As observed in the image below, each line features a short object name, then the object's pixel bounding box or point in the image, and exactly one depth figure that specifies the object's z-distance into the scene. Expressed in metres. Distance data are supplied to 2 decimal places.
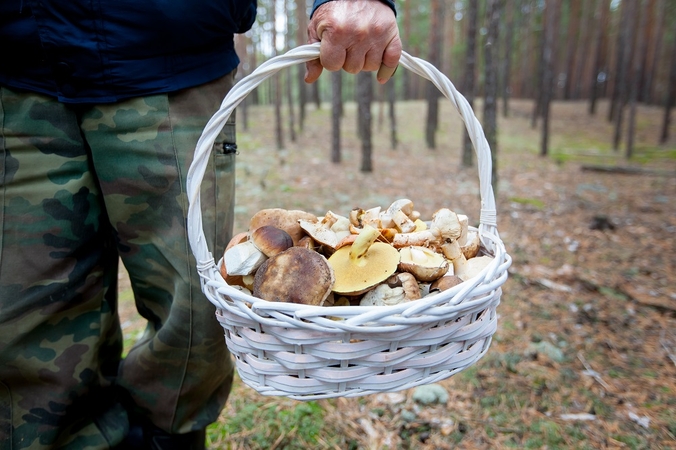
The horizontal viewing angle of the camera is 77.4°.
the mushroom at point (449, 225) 1.20
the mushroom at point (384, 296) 1.00
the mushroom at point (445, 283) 1.02
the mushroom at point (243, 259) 1.08
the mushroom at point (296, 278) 0.95
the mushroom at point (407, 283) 1.01
